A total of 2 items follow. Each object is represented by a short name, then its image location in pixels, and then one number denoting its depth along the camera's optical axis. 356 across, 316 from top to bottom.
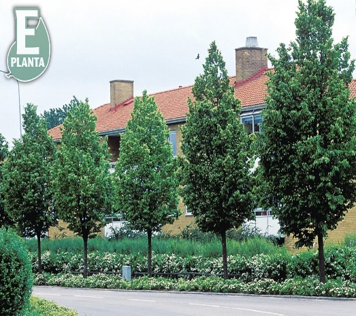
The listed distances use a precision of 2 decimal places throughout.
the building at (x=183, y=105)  40.91
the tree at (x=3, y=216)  40.75
